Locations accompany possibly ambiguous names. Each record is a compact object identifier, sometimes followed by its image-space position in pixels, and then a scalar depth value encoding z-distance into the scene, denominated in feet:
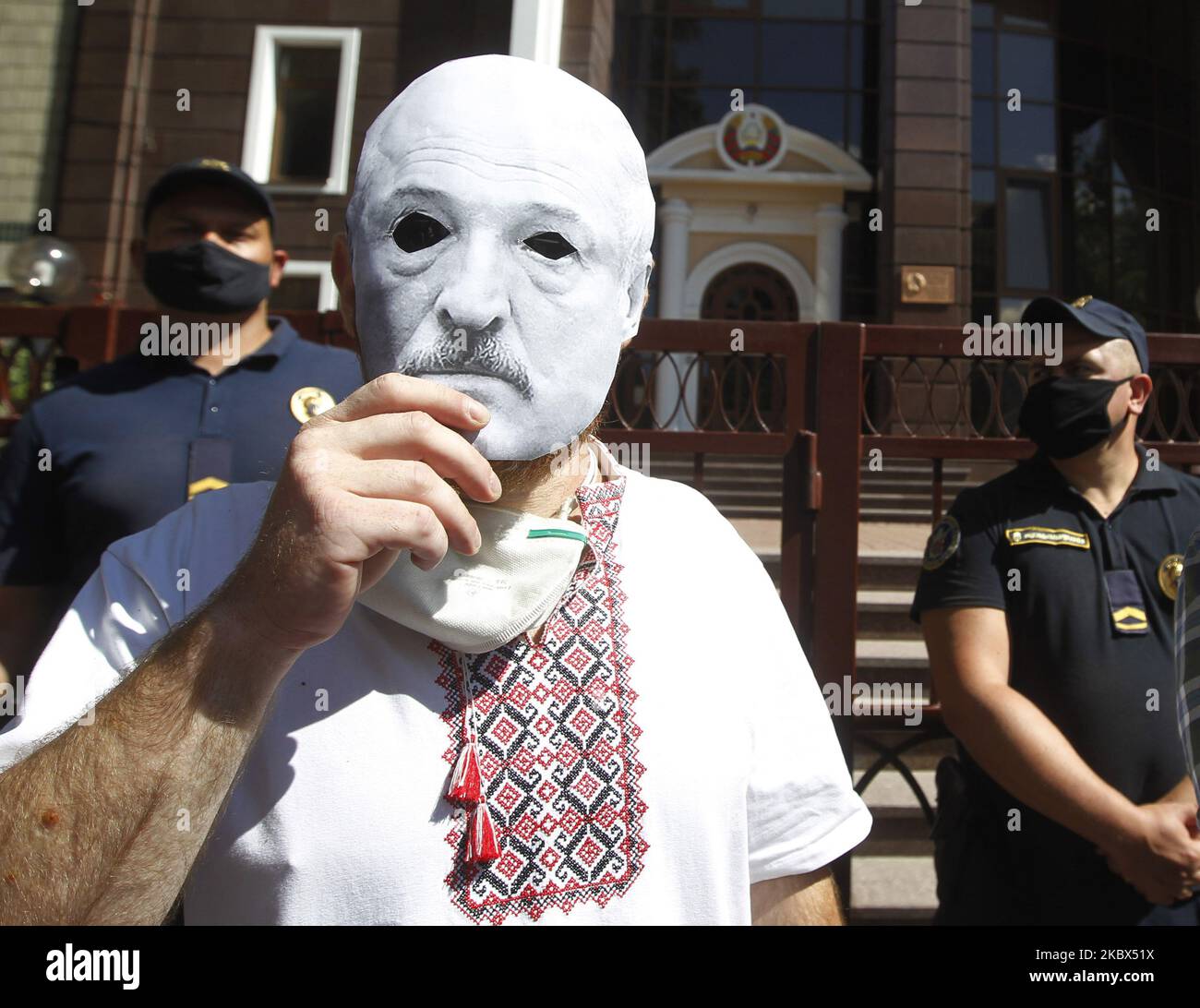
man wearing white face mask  3.01
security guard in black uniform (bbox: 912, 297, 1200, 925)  6.81
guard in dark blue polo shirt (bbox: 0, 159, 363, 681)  6.93
